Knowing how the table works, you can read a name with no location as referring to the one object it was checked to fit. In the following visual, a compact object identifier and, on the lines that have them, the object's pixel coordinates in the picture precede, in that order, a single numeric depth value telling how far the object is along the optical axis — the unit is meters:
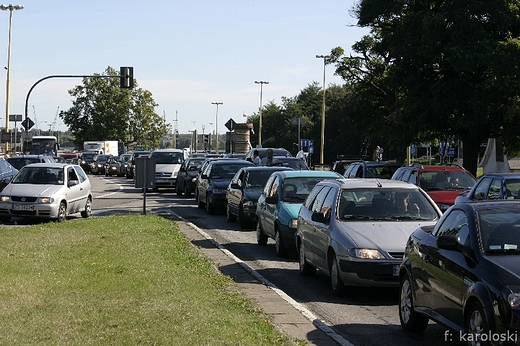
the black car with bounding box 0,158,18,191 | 27.67
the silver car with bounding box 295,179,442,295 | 11.73
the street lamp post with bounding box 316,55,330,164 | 67.81
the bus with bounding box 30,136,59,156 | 73.06
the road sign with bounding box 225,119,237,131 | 48.12
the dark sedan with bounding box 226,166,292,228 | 22.47
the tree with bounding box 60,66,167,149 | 126.62
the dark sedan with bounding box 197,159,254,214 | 27.62
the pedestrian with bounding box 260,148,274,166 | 32.53
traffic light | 46.34
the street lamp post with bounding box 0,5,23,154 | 58.83
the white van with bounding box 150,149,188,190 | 41.22
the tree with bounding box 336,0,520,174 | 30.31
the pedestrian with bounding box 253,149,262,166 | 36.09
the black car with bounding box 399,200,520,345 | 7.18
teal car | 16.42
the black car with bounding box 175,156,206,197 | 36.75
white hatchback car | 23.45
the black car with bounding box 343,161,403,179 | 25.92
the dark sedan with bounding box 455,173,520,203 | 19.16
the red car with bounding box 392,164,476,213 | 22.38
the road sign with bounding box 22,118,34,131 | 52.70
